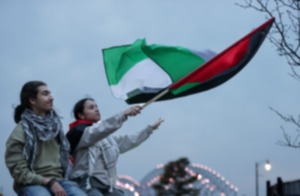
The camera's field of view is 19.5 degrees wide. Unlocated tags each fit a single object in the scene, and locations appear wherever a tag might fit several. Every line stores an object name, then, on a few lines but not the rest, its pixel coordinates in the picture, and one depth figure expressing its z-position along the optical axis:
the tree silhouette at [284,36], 9.24
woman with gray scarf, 6.14
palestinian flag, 8.64
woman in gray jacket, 6.88
